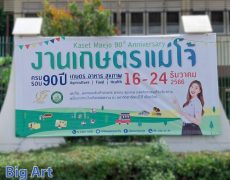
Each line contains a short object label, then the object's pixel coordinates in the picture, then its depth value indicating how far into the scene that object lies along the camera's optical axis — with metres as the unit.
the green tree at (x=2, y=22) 23.20
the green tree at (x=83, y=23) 12.12
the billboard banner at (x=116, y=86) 9.77
